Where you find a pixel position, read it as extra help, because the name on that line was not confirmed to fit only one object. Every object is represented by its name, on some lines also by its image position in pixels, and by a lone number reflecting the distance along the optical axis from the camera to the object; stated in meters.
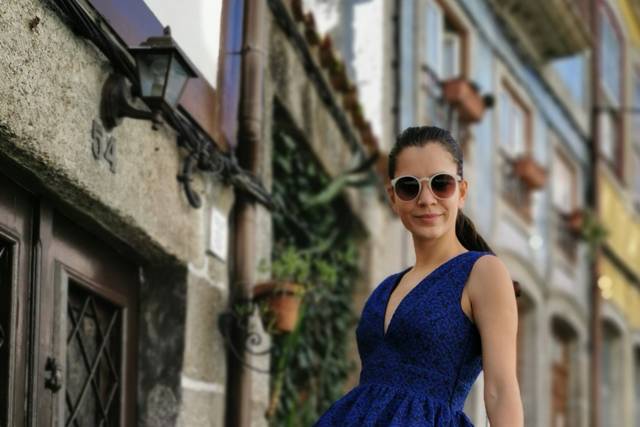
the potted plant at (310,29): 8.21
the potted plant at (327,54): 8.63
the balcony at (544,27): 14.30
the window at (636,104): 20.69
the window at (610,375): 18.34
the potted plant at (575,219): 16.30
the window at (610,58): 18.89
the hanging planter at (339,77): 8.96
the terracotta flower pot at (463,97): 11.77
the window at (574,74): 16.73
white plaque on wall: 6.31
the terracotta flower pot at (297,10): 7.91
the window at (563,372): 16.36
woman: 3.42
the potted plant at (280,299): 6.63
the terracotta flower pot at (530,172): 14.16
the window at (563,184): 16.39
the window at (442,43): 11.88
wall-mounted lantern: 5.06
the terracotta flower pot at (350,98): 9.25
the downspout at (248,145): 6.64
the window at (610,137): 18.70
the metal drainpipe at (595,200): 16.77
